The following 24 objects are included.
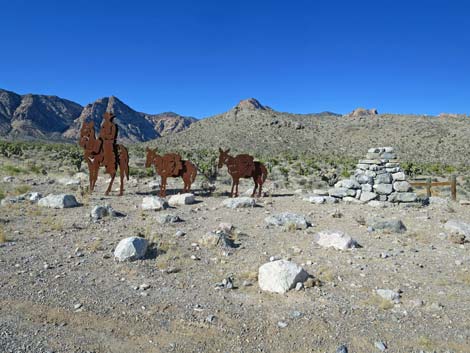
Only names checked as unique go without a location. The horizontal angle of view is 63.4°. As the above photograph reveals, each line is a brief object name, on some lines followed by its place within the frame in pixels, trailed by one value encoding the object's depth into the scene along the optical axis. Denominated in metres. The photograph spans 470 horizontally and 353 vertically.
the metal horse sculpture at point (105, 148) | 14.84
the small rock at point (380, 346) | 4.78
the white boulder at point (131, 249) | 7.48
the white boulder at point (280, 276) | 6.38
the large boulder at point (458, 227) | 9.85
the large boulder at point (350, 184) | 14.99
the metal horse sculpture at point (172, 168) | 14.96
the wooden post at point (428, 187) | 16.16
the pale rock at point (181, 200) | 13.52
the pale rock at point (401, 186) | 14.42
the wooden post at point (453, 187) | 16.41
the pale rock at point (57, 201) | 11.82
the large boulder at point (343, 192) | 14.93
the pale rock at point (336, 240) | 8.55
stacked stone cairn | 14.45
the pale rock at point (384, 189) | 14.49
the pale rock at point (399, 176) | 14.49
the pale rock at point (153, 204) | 12.07
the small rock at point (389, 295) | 6.09
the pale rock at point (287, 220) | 10.24
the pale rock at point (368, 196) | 14.51
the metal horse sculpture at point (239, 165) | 15.33
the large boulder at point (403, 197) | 14.31
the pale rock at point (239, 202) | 12.88
